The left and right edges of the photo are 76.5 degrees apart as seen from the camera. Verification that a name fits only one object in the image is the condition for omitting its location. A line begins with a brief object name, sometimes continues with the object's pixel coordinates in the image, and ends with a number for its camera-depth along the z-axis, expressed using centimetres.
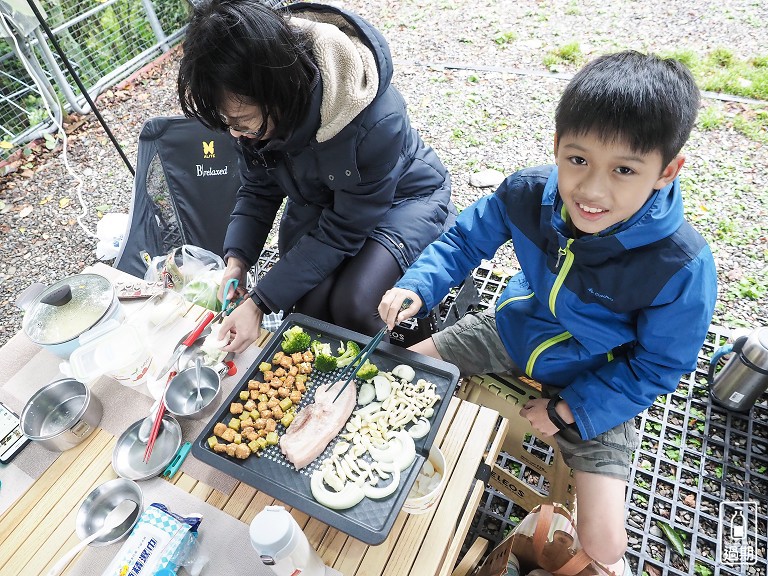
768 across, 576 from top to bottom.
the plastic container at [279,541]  96
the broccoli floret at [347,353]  147
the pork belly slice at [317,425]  130
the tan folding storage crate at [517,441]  178
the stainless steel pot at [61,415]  145
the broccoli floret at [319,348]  148
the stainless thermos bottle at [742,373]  195
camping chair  253
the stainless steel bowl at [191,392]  148
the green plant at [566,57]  407
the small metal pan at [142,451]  139
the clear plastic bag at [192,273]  220
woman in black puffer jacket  143
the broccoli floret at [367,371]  142
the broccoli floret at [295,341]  152
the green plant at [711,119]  333
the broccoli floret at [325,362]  144
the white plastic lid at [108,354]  157
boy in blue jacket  121
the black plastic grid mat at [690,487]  182
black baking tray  118
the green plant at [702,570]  178
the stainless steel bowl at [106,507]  129
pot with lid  161
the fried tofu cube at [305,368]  148
